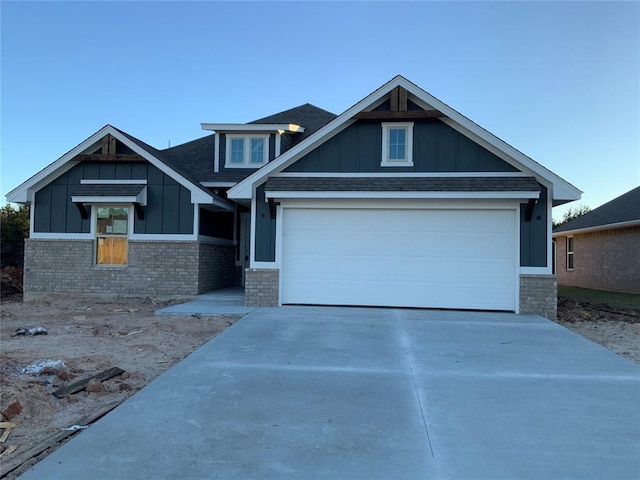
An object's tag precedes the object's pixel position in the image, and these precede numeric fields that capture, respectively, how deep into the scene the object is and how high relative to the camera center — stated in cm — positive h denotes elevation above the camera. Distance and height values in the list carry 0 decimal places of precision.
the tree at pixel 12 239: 2009 +44
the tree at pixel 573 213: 4947 +508
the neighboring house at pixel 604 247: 1875 +58
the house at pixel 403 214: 1102 +104
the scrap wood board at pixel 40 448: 352 -166
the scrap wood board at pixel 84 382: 526 -160
